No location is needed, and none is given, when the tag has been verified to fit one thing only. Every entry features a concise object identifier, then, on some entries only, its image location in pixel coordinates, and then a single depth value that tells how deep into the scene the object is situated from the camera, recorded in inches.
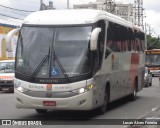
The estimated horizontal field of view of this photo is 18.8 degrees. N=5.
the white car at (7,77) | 1040.2
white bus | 520.7
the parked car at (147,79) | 1336.1
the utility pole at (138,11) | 3902.8
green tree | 4952.3
